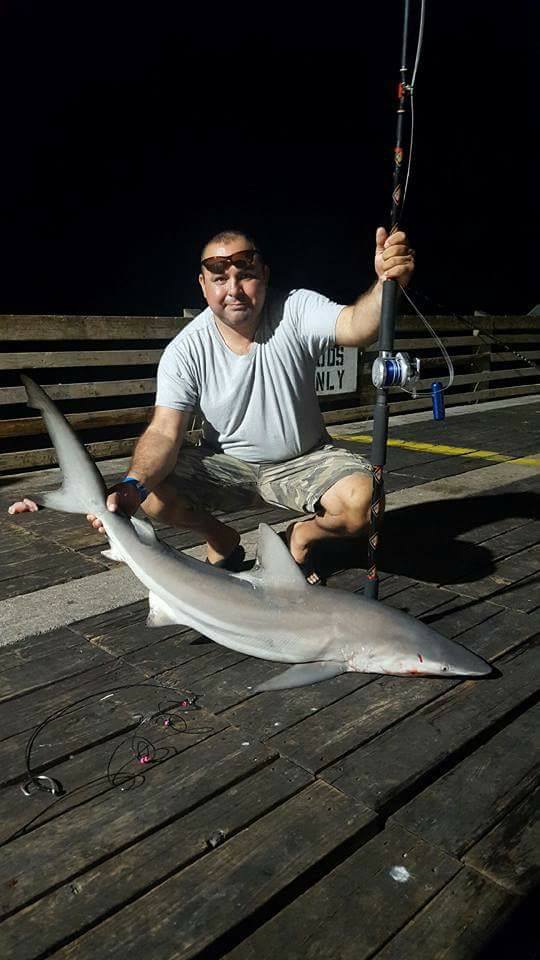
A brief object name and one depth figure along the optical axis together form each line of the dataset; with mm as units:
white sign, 8961
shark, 2646
